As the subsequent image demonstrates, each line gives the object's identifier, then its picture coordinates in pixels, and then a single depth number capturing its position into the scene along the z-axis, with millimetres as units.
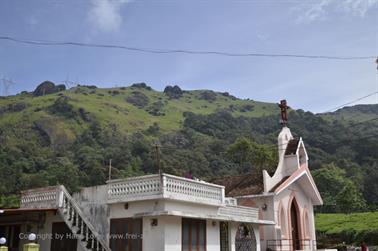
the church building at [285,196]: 26344
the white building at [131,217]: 17219
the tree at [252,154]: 51406
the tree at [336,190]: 59781
